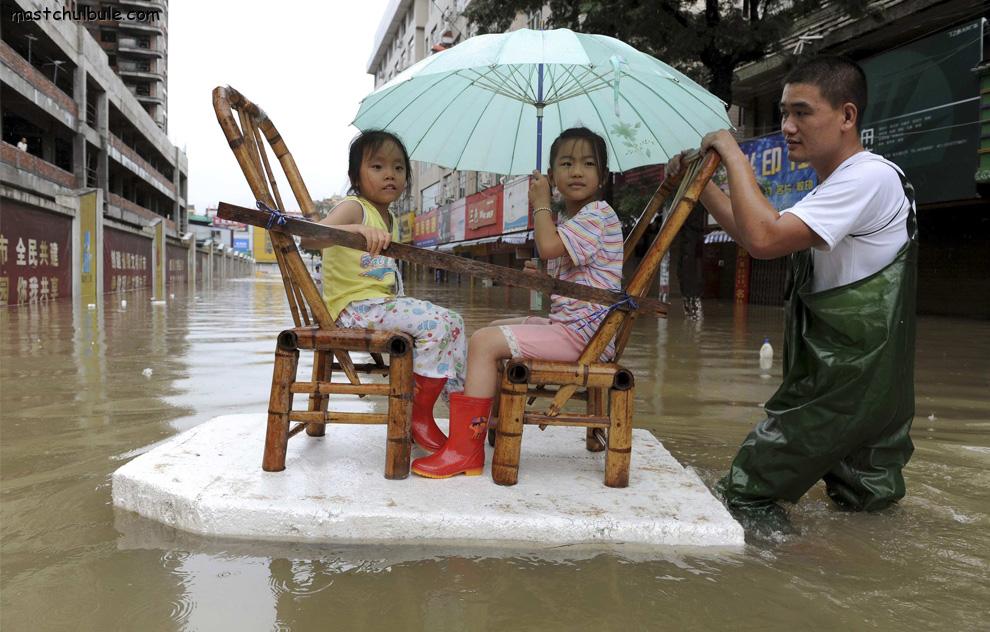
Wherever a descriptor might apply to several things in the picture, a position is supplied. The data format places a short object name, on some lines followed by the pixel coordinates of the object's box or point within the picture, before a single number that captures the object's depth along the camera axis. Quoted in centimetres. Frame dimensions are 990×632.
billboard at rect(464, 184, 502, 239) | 2697
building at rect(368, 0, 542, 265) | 2812
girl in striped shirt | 237
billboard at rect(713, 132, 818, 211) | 1359
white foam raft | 202
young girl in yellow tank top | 244
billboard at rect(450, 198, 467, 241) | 3197
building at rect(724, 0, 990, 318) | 1095
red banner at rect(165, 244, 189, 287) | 3166
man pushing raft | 199
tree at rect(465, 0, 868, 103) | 1073
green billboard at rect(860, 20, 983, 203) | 1089
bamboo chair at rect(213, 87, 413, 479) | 226
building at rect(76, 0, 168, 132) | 4919
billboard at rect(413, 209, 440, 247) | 3738
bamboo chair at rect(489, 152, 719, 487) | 223
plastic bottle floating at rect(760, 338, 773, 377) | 620
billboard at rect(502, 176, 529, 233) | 2389
